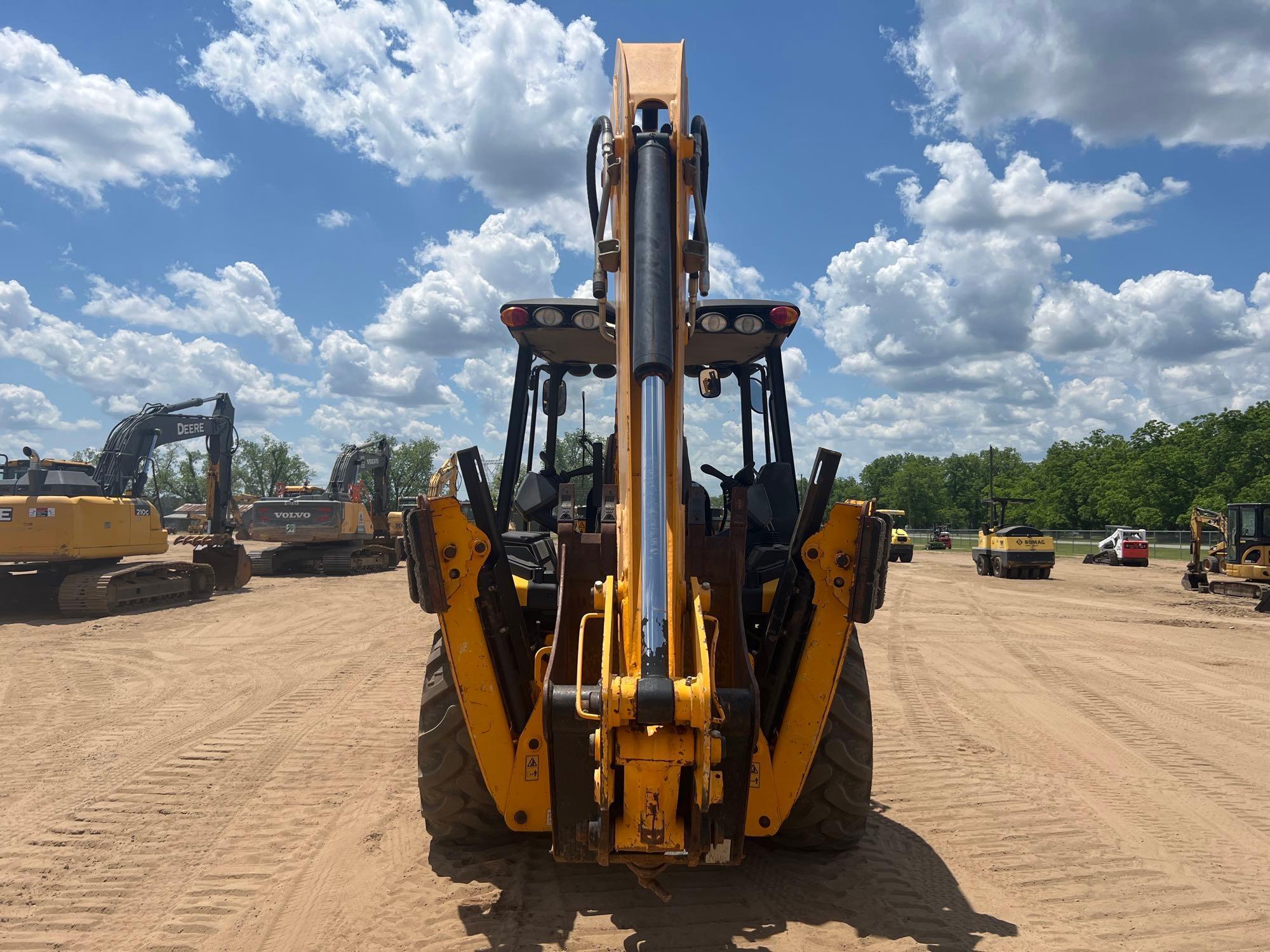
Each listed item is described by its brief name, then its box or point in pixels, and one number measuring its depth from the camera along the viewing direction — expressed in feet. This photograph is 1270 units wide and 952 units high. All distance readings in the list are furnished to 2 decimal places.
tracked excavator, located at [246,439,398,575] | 69.21
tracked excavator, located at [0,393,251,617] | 43.57
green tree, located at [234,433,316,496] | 287.28
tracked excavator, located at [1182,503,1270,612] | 65.98
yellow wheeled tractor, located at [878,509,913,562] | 116.06
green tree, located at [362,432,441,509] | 271.90
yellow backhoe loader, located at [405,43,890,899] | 8.77
